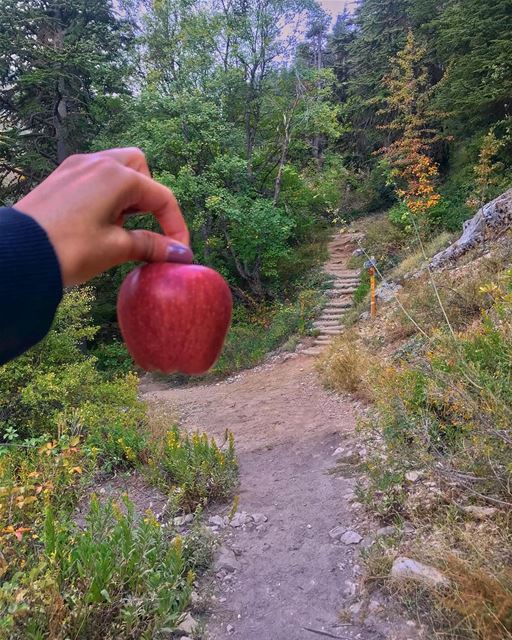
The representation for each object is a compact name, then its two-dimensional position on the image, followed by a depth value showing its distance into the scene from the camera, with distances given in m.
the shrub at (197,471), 3.82
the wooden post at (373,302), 8.92
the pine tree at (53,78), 10.01
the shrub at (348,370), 6.00
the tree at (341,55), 21.92
